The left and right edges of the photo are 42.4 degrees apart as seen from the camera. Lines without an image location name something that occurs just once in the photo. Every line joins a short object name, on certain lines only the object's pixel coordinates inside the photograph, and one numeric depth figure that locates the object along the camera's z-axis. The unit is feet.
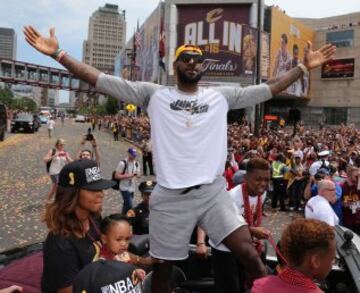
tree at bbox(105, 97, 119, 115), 262.59
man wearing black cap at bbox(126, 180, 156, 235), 19.52
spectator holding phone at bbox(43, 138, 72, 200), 34.12
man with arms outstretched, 9.24
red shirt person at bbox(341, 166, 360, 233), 26.78
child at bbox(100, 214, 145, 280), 8.91
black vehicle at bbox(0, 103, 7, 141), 94.84
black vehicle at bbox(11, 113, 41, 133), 125.18
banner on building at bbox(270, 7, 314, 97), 173.37
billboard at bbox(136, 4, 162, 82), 187.62
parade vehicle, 10.32
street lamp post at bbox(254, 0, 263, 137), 48.83
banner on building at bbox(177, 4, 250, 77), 153.89
